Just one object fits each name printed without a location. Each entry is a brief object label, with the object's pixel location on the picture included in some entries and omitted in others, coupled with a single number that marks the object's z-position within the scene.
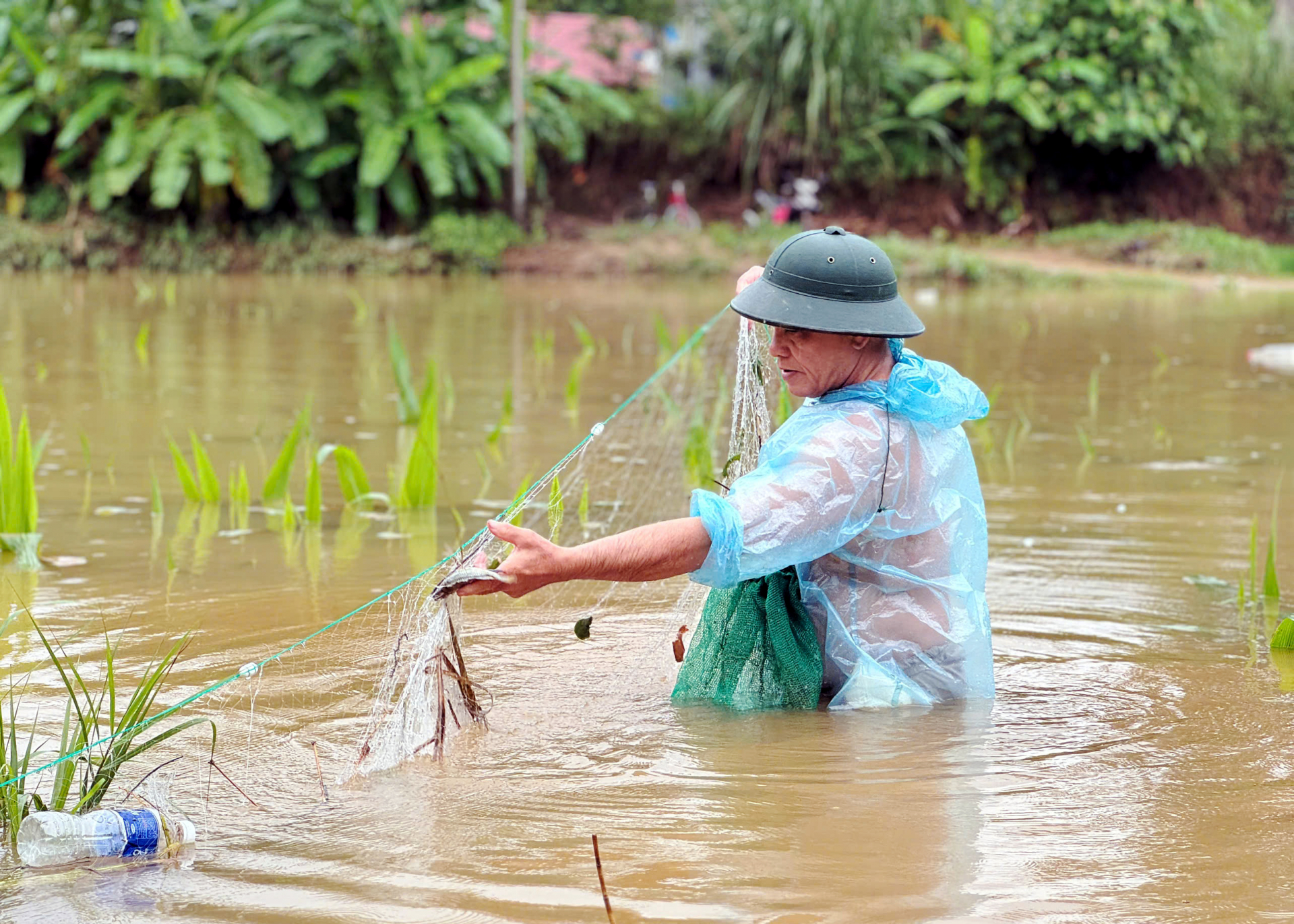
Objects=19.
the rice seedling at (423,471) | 9.81
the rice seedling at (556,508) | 6.30
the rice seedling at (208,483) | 9.80
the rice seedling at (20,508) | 8.41
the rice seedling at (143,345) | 16.81
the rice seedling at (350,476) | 9.59
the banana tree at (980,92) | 37.66
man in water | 5.39
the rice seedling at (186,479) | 9.43
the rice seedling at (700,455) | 10.17
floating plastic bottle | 4.74
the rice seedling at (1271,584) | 7.86
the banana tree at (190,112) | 32.47
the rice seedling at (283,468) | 9.51
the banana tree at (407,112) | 33.62
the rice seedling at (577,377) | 13.70
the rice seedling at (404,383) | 11.86
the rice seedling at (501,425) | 11.58
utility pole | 33.91
